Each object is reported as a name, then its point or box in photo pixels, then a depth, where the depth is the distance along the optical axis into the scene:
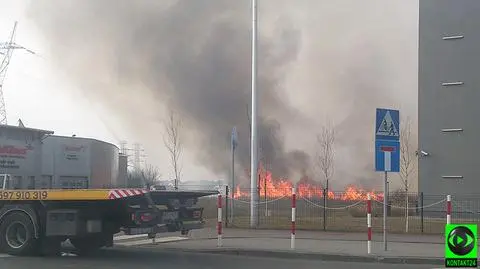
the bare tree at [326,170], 39.06
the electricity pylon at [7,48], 70.38
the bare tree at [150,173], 51.12
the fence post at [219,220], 14.00
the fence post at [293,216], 13.58
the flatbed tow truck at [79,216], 12.14
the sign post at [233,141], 20.58
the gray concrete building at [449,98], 27.19
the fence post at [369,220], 12.68
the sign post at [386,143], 13.34
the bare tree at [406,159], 31.01
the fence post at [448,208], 12.60
